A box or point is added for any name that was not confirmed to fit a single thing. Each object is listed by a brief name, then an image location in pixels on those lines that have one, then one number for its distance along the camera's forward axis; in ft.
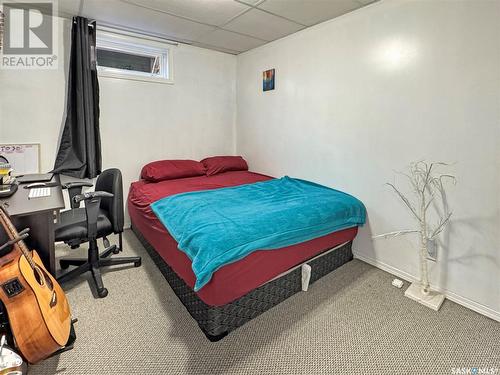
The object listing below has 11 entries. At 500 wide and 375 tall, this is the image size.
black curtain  9.11
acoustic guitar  4.31
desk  5.39
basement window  10.23
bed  5.37
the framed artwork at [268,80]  11.56
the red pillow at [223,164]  12.21
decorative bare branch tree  6.89
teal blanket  5.32
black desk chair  6.75
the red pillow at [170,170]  10.62
